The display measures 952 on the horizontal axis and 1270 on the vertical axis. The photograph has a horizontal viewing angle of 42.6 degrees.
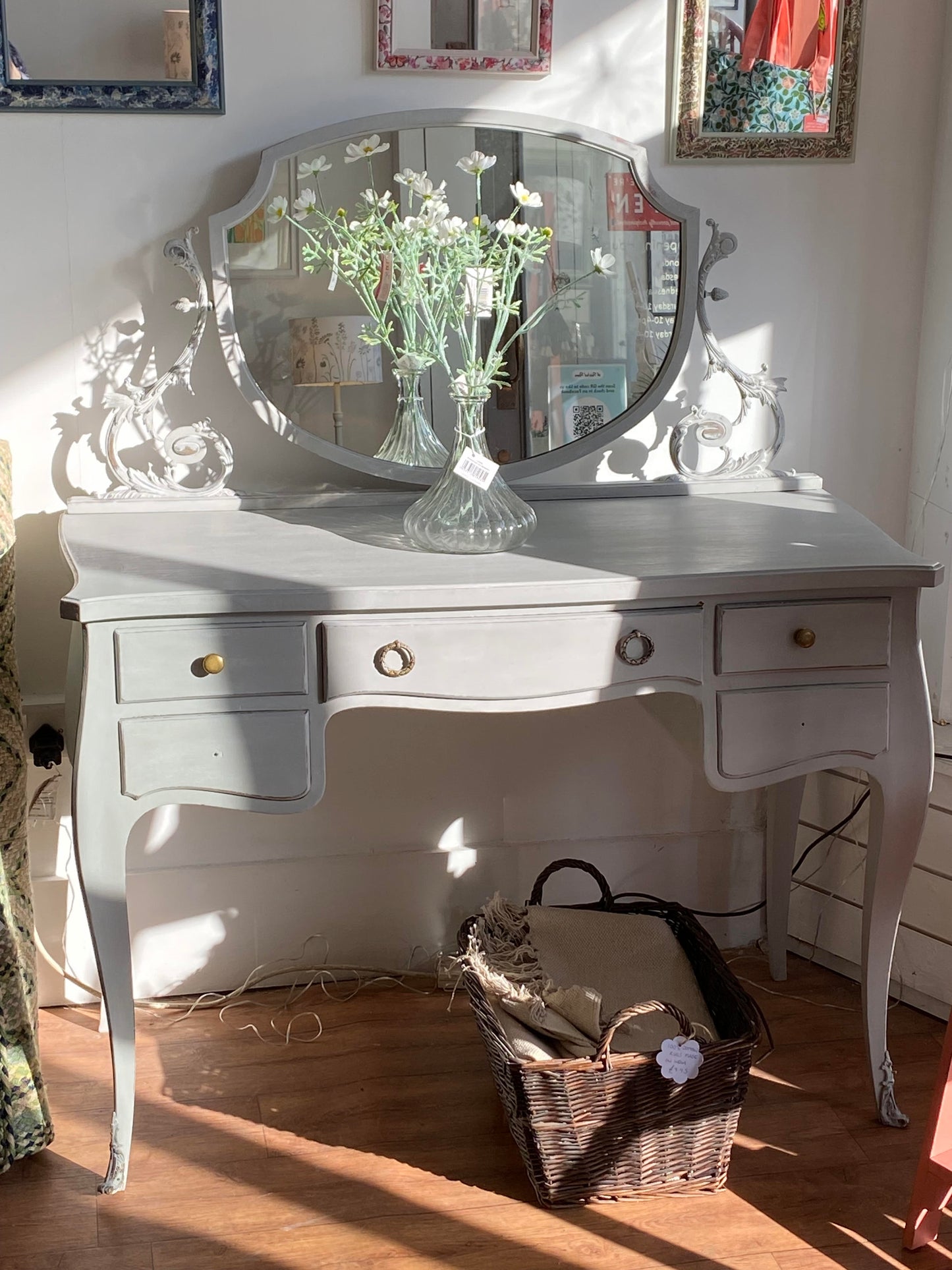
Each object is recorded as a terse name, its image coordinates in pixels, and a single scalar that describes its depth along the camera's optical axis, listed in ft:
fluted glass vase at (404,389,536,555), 5.50
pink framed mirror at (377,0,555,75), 6.15
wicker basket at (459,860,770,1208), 5.27
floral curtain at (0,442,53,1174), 5.48
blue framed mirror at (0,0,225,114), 5.88
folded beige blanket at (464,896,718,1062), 5.58
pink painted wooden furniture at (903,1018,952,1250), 5.07
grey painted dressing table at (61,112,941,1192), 4.95
